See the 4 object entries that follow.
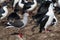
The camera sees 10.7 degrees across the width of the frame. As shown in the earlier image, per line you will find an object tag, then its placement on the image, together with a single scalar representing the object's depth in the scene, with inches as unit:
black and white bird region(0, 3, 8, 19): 517.3
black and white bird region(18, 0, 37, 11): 553.9
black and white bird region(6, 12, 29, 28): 460.1
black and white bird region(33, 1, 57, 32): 442.9
